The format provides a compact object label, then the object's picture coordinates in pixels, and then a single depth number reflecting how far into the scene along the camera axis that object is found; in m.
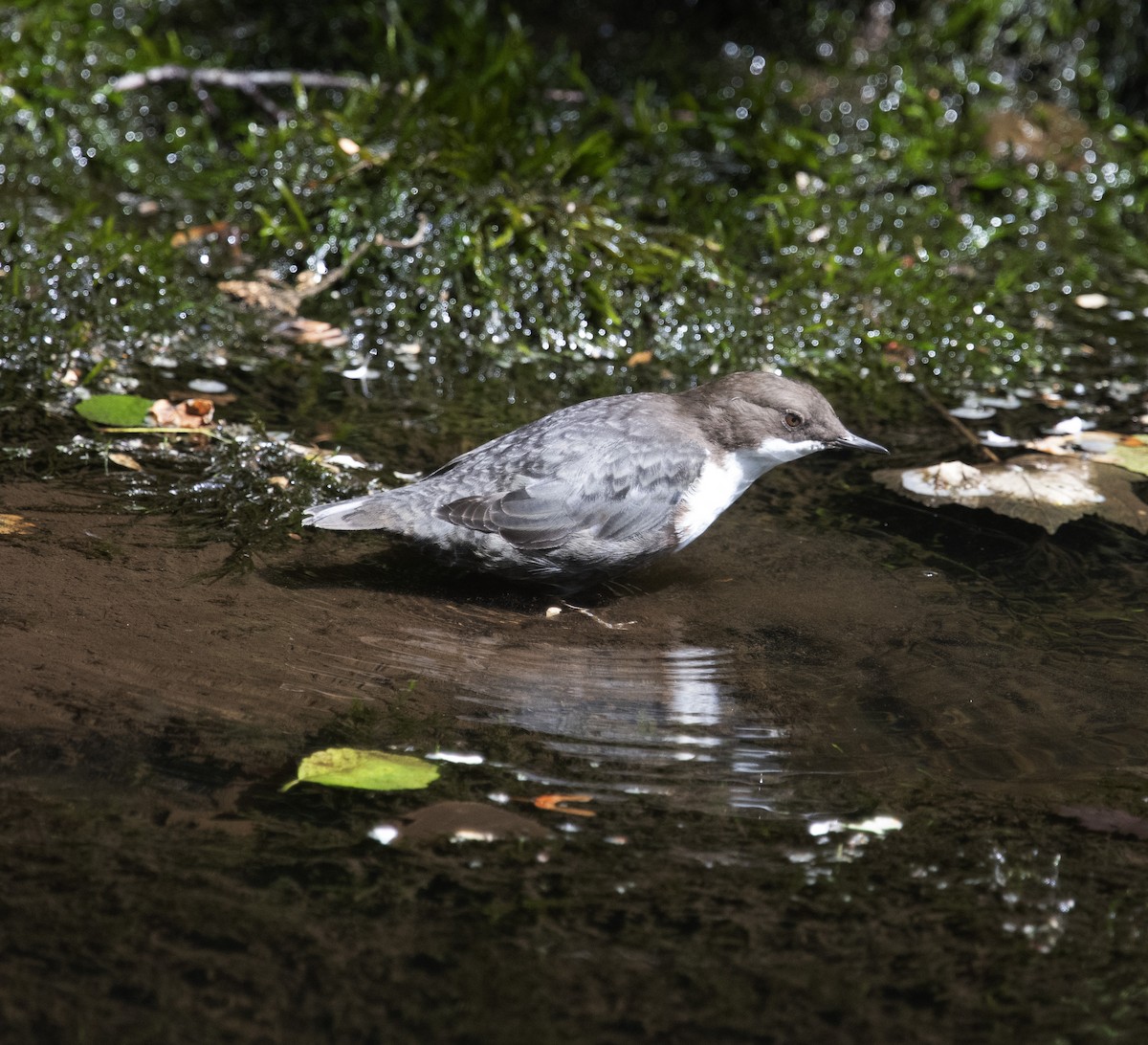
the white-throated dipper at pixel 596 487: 7.45
